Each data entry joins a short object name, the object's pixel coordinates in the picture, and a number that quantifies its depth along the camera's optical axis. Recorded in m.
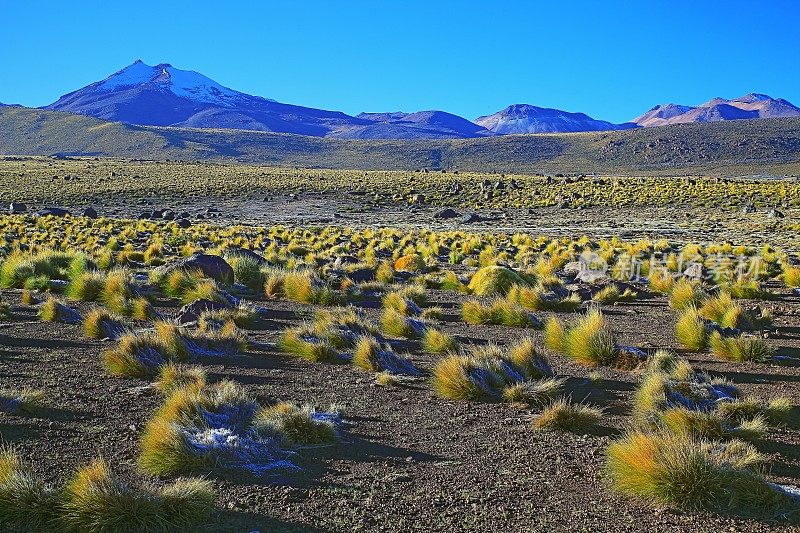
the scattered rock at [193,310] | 9.95
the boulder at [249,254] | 17.38
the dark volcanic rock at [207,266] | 14.13
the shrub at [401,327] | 9.77
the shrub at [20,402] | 5.79
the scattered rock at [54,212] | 38.67
